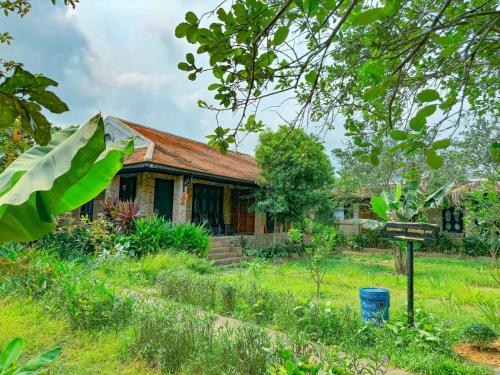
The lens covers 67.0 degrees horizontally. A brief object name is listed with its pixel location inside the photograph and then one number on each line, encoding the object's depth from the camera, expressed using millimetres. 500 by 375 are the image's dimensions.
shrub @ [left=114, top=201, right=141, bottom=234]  13211
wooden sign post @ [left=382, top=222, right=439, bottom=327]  6145
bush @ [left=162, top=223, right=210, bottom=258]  12617
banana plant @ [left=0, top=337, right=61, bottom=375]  2729
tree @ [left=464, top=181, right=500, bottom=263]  10927
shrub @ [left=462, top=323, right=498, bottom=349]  5652
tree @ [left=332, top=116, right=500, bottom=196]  16594
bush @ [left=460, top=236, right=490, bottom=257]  19406
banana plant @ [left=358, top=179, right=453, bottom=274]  9469
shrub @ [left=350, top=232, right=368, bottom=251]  22812
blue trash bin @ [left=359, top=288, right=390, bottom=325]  6336
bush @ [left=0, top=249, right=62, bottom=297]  6841
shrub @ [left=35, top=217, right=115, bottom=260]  10656
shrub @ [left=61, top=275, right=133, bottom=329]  5590
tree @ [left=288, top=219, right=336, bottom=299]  8656
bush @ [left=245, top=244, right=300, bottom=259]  16609
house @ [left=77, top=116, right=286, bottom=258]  15555
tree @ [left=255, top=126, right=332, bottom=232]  16406
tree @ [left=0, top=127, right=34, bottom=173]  6512
